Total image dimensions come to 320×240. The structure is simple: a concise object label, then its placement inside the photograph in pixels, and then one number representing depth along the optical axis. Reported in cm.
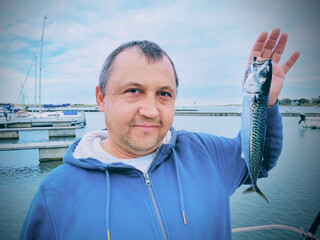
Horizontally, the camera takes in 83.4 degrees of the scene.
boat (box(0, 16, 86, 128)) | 2286
